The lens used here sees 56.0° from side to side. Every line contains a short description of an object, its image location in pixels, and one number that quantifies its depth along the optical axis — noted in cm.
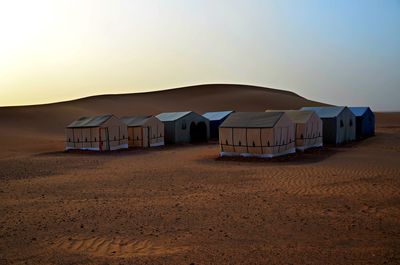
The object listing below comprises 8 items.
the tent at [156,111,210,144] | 3203
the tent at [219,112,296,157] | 2014
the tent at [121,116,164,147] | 2908
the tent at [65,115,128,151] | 2661
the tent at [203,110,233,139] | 3784
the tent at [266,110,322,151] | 2328
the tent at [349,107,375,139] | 3416
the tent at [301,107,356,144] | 2783
